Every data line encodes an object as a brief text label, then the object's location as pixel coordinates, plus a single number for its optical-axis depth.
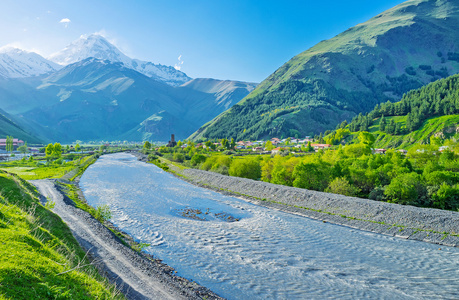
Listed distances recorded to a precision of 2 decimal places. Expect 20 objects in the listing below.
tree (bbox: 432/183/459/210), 39.88
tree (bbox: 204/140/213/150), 189.14
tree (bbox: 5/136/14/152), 176.50
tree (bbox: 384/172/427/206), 42.66
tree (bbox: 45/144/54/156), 147.73
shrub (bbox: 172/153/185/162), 134.38
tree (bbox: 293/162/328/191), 54.88
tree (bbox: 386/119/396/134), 148.50
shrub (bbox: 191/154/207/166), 106.18
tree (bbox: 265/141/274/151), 177.88
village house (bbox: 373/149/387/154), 122.39
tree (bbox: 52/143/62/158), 149.10
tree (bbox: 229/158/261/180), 73.62
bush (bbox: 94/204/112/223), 37.45
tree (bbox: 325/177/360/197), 50.06
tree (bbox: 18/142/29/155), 183.25
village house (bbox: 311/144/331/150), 163.32
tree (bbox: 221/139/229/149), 192.90
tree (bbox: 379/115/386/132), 159.12
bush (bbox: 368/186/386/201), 46.84
